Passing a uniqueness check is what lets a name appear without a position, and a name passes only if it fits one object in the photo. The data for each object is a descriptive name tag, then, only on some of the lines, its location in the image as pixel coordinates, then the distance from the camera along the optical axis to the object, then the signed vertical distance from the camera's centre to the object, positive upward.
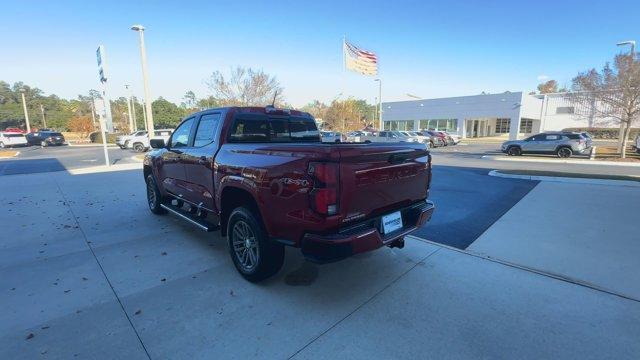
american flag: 22.69 +4.85
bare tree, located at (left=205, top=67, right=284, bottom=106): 25.61 +2.75
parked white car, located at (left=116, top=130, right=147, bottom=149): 26.00 -1.05
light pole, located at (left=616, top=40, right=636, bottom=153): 14.57 +0.06
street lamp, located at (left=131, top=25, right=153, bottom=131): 15.54 +2.48
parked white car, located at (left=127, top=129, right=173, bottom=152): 24.30 -1.27
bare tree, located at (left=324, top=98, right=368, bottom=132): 39.91 +1.25
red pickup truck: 2.74 -0.63
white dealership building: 38.75 +1.39
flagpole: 22.42 +5.08
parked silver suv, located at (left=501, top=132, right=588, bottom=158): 17.91 -1.18
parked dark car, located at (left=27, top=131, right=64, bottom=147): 32.75 -1.25
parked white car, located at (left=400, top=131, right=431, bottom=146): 26.98 -1.03
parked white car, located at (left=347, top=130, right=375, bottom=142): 29.45 -0.97
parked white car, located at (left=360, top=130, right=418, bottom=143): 26.20 -0.93
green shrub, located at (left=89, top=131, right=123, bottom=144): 38.51 -1.50
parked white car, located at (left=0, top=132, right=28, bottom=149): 30.58 -1.29
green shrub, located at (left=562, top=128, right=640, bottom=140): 37.28 -0.93
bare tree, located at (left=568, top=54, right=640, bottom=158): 14.52 +1.69
